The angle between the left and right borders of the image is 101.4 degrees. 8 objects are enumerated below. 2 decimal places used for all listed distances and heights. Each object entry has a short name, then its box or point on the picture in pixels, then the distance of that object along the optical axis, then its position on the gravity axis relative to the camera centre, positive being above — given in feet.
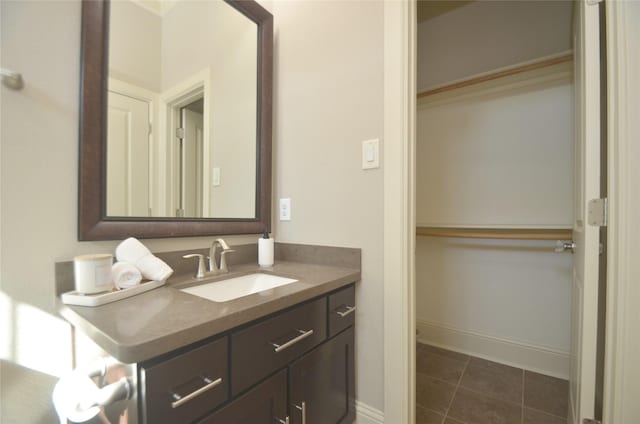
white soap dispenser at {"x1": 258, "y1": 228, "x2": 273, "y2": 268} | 4.23 -0.67
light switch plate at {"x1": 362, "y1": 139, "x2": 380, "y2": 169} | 3.82 +0.85
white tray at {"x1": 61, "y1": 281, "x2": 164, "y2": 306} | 2.36 -0.79
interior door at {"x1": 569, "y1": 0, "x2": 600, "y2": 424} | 2.91 +0.15
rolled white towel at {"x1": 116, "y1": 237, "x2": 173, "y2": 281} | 2.92 -0.54
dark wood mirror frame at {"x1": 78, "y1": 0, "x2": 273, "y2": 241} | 2.82 +0.75
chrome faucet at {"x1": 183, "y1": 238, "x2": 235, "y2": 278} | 3.56 -0.72
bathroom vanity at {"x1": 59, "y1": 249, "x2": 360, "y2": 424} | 1.80 -1.21
